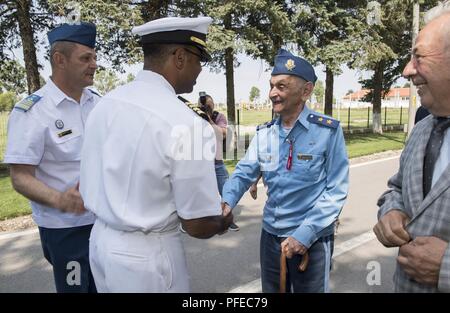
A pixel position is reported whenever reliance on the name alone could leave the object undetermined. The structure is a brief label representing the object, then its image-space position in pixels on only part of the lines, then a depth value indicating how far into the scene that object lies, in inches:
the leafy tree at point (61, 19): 422.9
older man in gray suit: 62.4
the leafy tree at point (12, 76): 525.7
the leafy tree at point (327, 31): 594.5
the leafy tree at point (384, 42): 616.7
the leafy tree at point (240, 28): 491.5
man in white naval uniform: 63.6
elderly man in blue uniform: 98.3
